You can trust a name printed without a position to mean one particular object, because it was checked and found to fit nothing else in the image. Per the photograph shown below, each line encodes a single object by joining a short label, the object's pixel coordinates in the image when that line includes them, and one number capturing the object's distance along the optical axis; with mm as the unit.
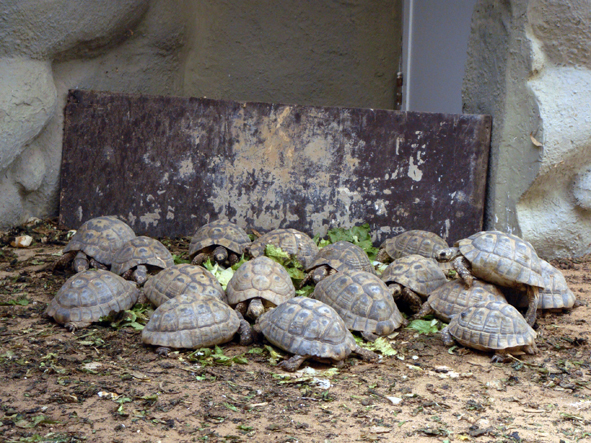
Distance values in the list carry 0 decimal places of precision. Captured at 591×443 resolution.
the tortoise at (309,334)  3701
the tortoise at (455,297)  4461
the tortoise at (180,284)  4395
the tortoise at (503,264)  4477
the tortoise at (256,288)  4348
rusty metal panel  6246
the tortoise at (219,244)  5493
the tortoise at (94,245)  5223
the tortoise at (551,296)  4742
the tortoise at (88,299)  4176
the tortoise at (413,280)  4754
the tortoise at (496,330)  3938
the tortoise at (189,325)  3811
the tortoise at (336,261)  5061
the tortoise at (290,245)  5434
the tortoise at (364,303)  4242
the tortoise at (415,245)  5637
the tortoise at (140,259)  5012
